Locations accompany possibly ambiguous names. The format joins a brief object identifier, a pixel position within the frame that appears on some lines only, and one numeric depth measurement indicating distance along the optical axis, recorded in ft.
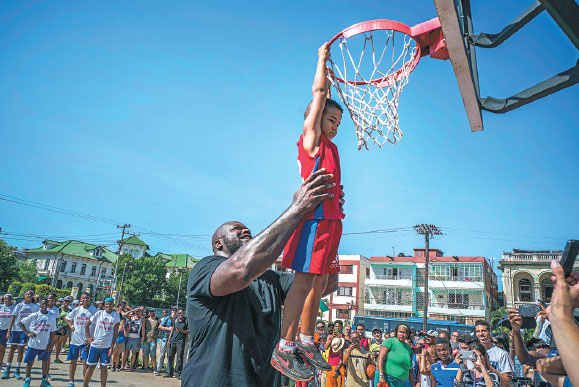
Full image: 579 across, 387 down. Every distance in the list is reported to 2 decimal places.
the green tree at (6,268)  154.61
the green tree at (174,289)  206.59
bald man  7.20
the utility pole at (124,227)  153.58
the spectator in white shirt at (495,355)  18.13
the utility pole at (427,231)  102.01
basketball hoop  13.06
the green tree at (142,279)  196.54
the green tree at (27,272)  208.38
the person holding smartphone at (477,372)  17.02
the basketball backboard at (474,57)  11.19
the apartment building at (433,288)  139.85
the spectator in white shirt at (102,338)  28.24
